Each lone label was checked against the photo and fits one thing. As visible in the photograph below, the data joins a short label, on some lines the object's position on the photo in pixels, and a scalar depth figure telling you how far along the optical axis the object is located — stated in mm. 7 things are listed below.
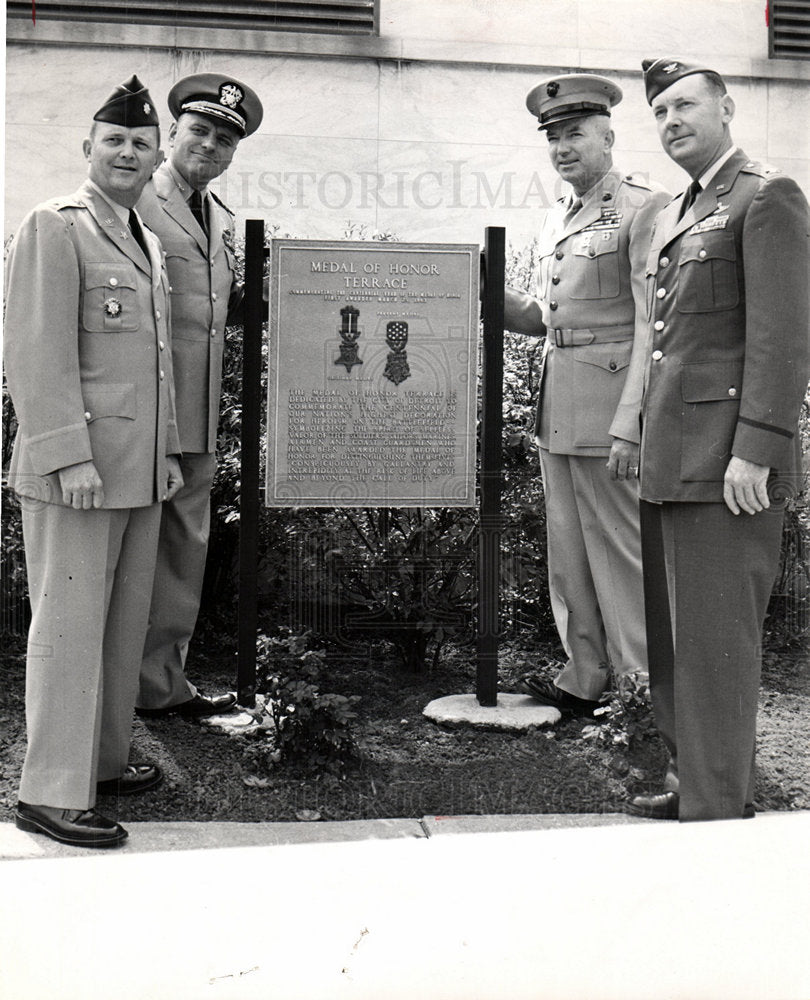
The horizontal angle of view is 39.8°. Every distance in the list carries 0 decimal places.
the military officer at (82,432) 3250
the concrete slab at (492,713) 4121
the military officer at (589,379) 3900
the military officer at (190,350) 3904
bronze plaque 3971
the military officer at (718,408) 3260
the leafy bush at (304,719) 3740
